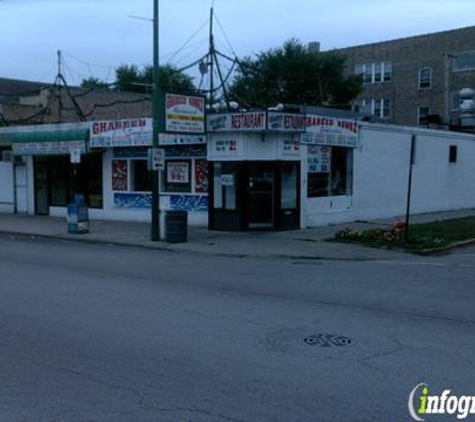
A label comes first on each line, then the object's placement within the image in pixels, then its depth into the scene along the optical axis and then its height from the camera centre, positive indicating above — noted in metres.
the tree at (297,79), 51.19 +6.94
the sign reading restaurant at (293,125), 19.91 +1.35
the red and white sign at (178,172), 22.59 -0.20
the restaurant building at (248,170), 20.70 -0.10
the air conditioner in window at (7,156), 28.63 +0.32
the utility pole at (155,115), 18.36 +1.41
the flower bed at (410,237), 16.86 -1.82
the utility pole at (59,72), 30.10 +4.23
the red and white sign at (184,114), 18.72 +1.52
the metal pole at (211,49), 23.34 +4.16
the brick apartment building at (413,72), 55.06 +8.55
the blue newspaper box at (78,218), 20.55 -1.68
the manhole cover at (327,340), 7.18 -1.91
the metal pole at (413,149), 16.73 +0.52
